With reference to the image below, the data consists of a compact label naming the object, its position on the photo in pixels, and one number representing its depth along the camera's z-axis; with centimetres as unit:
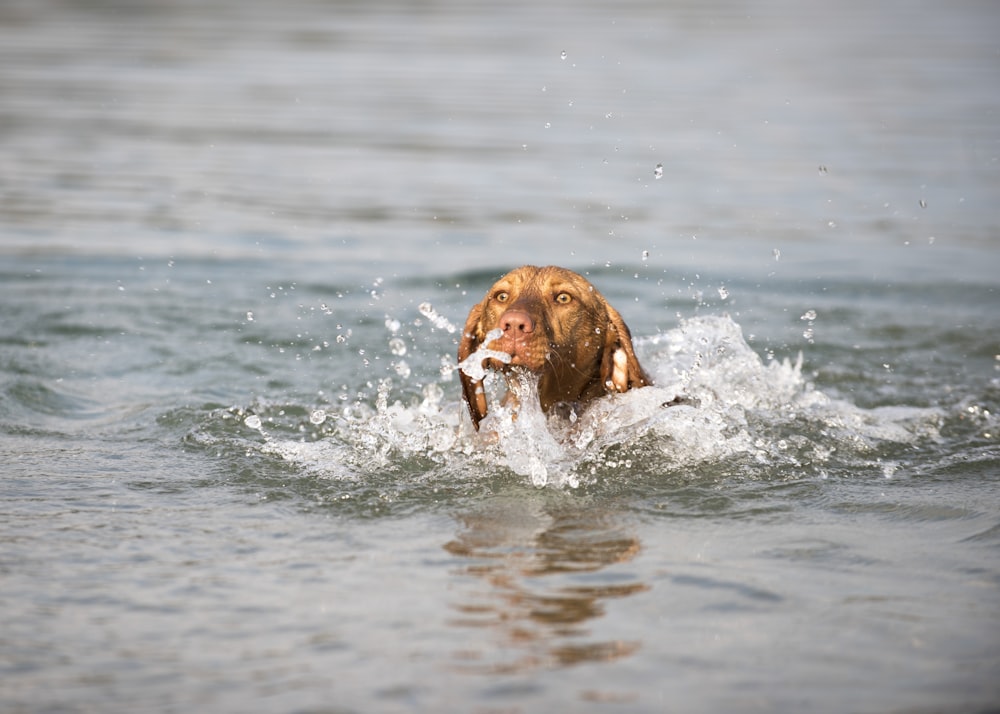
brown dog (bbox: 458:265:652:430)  1261
